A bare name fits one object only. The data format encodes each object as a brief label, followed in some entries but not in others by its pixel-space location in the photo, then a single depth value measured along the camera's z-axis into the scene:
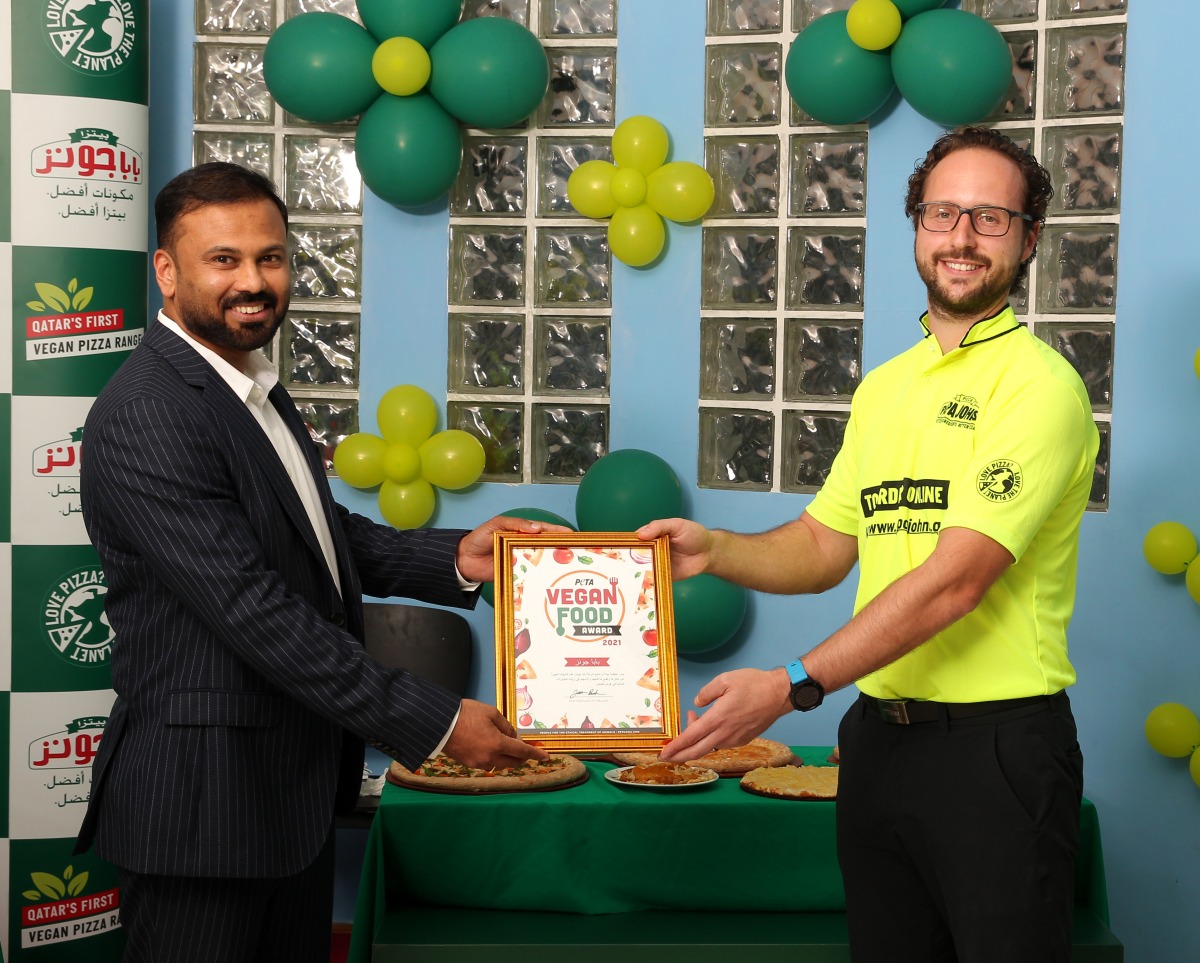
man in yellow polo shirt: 2.03
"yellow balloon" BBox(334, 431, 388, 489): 4.00
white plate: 3.12
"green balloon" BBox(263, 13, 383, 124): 3.75
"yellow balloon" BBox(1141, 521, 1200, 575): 3.56
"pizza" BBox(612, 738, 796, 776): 3.31
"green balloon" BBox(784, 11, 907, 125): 3.60
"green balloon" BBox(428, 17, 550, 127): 3.71
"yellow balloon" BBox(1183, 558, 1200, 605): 3.50
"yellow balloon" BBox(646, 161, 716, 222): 3.81
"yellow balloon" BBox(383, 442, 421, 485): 3.98
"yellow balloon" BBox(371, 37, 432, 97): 3.71
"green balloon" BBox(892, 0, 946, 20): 3.58
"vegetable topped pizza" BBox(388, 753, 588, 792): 3.09
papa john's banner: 3.46
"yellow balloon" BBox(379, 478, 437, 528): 4.00
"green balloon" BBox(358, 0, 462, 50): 3.74
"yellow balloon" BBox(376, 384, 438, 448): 4.01
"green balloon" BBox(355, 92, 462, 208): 3.76
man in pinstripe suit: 2.04
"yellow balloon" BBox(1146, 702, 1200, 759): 3.59
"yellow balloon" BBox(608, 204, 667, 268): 3.87
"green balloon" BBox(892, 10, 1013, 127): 3.47
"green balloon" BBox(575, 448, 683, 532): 3.71
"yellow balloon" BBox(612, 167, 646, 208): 3.85
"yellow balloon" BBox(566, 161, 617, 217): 3.89
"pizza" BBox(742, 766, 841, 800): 3.08
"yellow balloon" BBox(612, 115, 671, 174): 3.83
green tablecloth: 3.06
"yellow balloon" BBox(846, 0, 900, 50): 3.53
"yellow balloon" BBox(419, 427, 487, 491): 3.96
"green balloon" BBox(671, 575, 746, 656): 3.78
